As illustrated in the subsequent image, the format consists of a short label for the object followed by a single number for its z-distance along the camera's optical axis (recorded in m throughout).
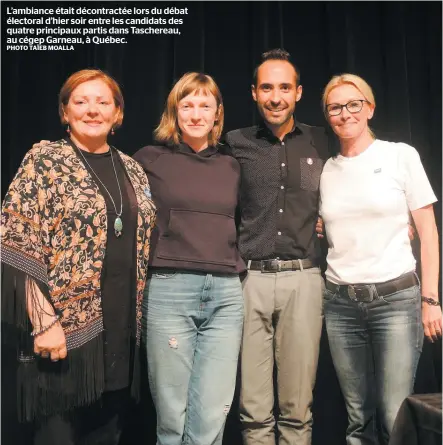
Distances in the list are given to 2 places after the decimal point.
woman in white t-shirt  1.95
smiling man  2.05
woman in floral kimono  1.68
